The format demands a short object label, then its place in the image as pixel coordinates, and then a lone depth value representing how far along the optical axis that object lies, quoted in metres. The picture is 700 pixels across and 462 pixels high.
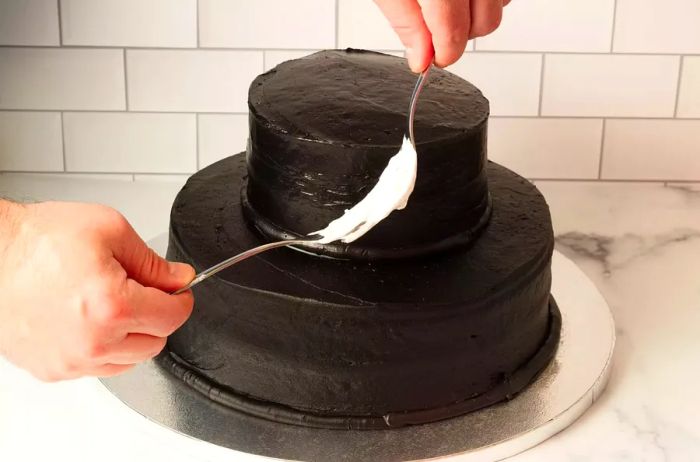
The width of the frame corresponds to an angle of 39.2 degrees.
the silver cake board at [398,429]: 0.96
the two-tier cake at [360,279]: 0.96
